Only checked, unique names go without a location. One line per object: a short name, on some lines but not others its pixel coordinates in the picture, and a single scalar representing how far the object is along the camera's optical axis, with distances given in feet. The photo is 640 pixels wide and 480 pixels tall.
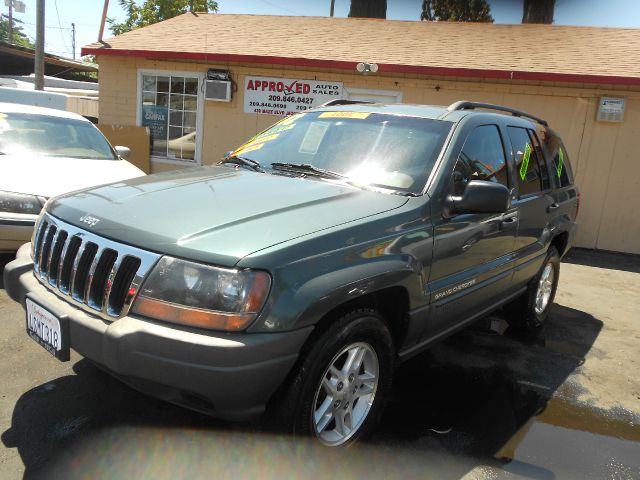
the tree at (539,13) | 45.20
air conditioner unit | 34.19
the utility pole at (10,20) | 129.92
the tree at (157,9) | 88.63
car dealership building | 28.73
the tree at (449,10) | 69.62
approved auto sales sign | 33.01
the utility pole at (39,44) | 47.01
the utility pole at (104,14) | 43.30
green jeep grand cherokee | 7.13
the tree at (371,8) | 56.24
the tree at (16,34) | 230.27
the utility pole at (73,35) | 191.01
